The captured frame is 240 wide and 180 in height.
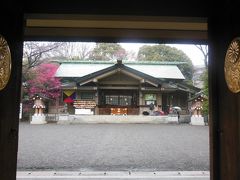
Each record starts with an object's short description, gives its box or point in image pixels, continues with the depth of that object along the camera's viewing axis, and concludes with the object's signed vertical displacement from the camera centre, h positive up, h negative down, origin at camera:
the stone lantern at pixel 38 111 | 14.18 -0.50
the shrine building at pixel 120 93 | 15.81 +0.96
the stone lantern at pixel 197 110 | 14.12 -0.40
